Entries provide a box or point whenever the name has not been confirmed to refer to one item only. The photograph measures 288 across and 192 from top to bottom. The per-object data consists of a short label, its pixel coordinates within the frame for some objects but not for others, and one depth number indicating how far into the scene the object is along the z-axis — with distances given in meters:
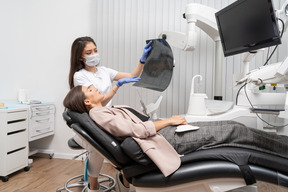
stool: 1.70
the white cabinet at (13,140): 2.00
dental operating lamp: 1.85
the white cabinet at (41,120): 2.37
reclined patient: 0.98
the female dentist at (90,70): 1.76
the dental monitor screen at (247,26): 1.25
